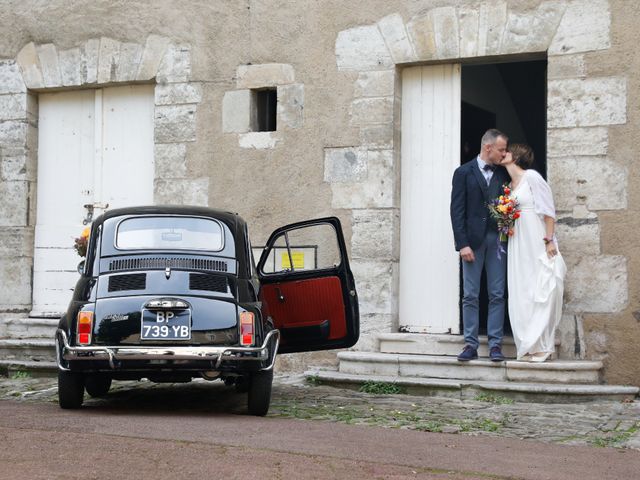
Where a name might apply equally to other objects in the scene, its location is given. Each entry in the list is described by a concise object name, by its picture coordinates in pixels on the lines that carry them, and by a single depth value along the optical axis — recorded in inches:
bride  346.9
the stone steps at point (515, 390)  336.2
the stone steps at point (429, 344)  371.9
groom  356.8
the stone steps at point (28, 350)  423.2
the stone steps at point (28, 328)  440.8
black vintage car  284.8
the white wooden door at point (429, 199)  394.6
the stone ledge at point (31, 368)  408.8
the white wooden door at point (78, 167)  445.7
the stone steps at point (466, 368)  345.1
